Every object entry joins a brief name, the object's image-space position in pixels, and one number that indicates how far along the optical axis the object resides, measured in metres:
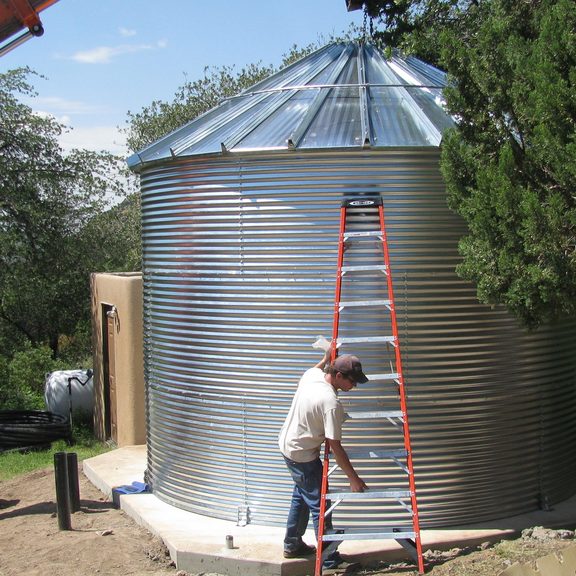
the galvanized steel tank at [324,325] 7.45
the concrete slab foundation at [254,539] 6.95
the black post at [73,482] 8.91
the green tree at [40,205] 19.30
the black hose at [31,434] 13.77
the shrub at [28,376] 19.03
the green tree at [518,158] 5.95
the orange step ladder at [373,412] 6.68
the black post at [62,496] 8.33
